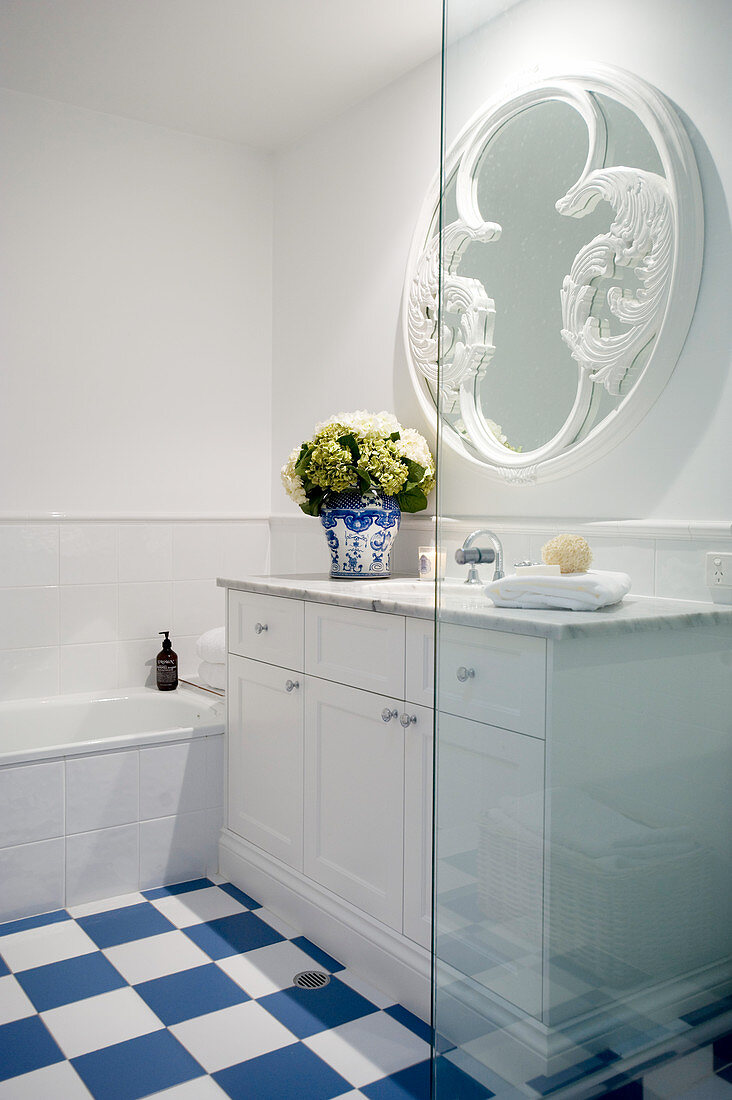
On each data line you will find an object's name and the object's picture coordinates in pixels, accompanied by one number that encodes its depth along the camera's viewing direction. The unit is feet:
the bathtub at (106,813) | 7.58
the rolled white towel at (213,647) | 9.45
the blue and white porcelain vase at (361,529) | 7.98
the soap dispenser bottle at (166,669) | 10.04
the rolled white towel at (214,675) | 9.78
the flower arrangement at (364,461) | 7.87
